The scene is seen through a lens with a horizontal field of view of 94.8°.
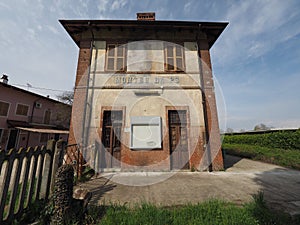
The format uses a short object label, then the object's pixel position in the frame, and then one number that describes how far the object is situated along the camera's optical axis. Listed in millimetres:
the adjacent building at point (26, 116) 14688
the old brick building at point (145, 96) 6723
